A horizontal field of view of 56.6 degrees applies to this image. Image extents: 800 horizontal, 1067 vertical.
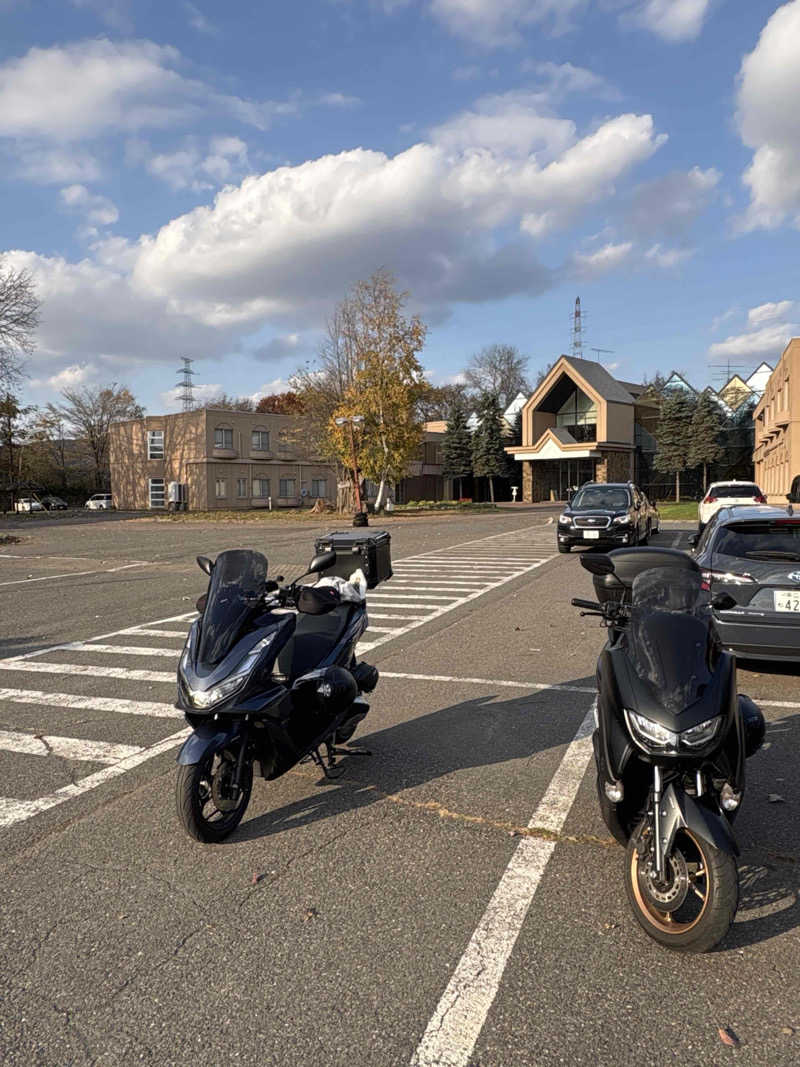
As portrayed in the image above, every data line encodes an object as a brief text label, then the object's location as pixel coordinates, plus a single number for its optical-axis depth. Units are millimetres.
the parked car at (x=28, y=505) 67688
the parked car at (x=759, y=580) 6426
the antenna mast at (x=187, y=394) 89062
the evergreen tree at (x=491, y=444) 66500
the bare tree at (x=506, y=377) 92438
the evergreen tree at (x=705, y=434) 57000
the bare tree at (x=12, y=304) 39906
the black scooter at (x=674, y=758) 2871
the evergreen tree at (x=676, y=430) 58094
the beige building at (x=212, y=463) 60719
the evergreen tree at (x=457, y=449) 68688
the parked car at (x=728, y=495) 24188
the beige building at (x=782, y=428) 35156
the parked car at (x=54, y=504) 73625
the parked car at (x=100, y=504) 71375
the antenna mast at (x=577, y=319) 80750
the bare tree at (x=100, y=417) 88062
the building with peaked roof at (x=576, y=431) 56406
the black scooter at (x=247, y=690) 3773
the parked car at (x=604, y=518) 18266
